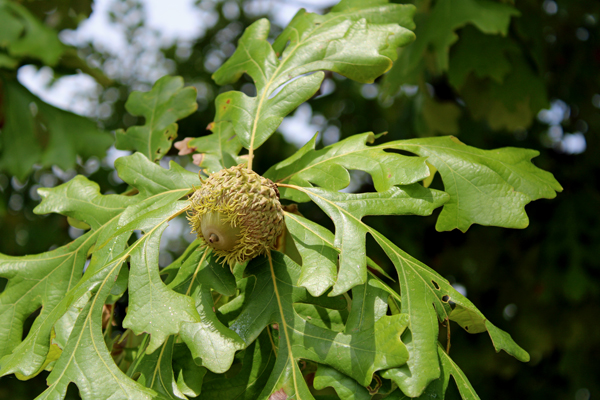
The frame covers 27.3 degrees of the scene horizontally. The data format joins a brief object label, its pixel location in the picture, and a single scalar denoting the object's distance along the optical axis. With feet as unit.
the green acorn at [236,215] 1.70
